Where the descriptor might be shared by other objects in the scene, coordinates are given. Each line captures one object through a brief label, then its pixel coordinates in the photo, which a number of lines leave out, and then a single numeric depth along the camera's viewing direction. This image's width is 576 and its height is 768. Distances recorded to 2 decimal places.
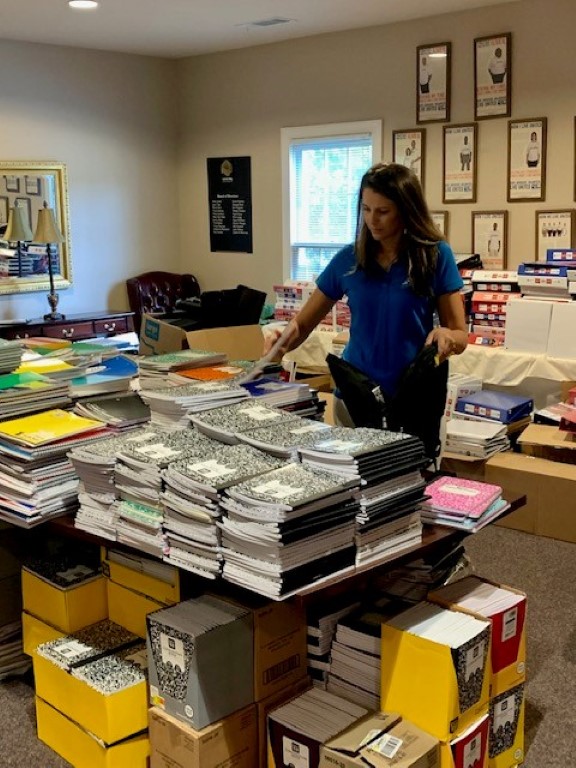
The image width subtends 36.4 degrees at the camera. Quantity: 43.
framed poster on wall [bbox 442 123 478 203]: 5.76
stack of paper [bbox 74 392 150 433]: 2.59
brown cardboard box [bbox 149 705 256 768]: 2.03
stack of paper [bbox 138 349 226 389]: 2.91
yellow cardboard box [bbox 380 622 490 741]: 1.95
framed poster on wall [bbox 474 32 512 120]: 5.50
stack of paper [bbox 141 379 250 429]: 2.43
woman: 2.58
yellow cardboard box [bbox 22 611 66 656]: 2.57
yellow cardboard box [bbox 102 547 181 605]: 2.30
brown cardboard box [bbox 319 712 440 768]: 1.88
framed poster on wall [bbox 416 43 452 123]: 5.77
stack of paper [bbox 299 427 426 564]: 1.97
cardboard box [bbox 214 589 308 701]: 2.11
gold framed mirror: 6.43
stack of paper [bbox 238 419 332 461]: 2.12
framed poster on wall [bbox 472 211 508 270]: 5.70
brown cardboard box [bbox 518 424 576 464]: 4.19
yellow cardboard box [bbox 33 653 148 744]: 2.18
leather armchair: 7.25
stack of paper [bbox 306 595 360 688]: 2.22
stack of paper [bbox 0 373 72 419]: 2.63
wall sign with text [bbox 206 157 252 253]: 7.15
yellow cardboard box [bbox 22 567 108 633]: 2.51
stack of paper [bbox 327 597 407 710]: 2.13
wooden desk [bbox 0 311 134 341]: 6.15
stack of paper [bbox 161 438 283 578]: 1.92
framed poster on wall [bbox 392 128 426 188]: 5.99
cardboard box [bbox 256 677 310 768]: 2.12
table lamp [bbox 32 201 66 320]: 6.27
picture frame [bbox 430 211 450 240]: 5.95
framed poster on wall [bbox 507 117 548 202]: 5.46
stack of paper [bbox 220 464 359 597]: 1.81
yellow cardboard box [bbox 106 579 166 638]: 2.41
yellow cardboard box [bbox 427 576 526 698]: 2.19
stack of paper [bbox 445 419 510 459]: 4.27
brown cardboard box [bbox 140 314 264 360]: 3.64
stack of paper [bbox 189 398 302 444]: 2.28
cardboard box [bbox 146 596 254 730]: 2.01
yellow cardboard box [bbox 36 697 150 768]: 2.21
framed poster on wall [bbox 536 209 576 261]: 5.41
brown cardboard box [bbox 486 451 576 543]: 3.98
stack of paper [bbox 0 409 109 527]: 2.34
